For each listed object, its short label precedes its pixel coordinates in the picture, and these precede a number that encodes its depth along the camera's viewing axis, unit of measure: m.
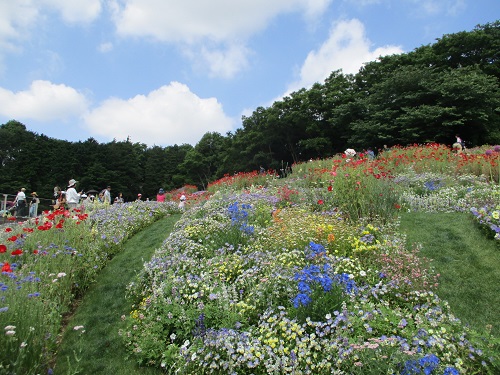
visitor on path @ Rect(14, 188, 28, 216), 15.96
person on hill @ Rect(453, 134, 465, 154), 12.63
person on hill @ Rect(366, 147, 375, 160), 12.51
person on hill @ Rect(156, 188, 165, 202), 16.23
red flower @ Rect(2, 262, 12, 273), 3.67
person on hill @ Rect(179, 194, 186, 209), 14.13
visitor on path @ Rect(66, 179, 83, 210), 12.53
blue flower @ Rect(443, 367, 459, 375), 2.45
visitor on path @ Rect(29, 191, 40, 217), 16.79
